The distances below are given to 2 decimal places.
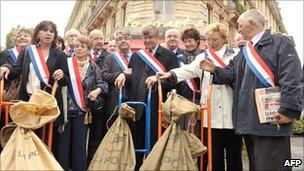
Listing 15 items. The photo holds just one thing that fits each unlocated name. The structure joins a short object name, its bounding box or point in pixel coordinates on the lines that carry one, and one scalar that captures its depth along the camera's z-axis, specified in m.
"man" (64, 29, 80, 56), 4.85
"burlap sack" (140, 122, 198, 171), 2.97
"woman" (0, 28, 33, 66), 4.09
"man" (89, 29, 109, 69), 4.90
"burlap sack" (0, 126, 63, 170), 2.92
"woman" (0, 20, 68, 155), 3.52
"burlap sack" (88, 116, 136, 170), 3.09
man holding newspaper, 2.93
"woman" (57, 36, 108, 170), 3.68
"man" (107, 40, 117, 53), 5.17
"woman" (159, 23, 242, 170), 3.55
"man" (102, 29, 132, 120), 4.15
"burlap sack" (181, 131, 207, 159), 3.16
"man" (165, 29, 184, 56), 4.51
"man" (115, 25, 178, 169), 3.81
